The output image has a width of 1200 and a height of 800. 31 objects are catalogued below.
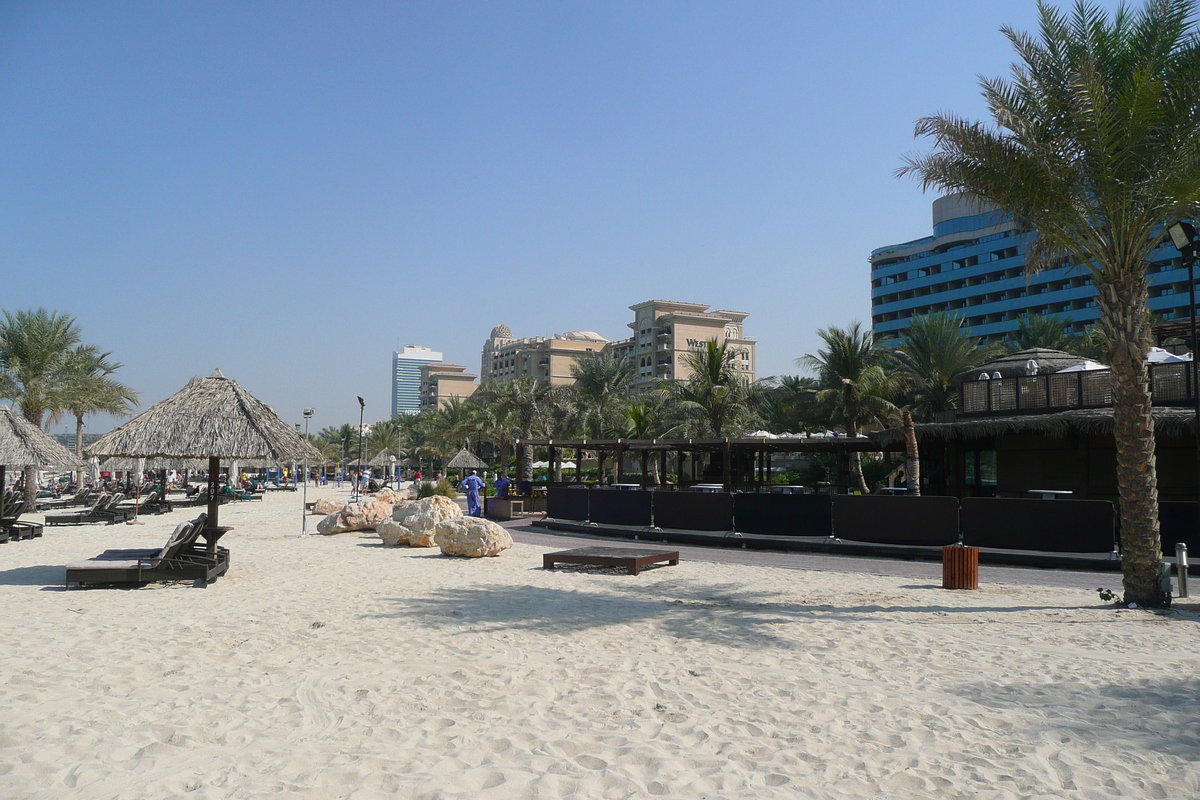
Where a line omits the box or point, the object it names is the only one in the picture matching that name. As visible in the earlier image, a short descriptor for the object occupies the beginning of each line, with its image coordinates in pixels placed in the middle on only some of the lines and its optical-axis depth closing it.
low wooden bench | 12.37
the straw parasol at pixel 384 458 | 47.50
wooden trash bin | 10.95
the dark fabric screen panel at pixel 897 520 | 14.55
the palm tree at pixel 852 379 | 32.22
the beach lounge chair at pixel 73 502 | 29.17
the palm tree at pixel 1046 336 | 41.44
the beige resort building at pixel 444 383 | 162.50
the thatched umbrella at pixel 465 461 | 32.56
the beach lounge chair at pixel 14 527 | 17.47
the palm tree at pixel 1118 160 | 9.41
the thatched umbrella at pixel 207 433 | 12.57
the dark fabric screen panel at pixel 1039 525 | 13.23
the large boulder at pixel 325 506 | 25.58
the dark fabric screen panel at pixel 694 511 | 17.20
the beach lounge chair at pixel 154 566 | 10.58
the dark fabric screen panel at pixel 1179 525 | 12.65
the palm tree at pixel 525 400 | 45.38
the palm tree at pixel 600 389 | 49.09
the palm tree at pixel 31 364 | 33.28
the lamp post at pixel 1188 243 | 10.50
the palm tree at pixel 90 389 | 35.20
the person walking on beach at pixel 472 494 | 21.61
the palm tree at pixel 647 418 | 38.93
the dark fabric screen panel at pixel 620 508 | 18.78
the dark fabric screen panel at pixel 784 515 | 16.05
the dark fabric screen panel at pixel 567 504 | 20.61
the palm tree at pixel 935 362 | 37.34
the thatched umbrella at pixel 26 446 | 17.67
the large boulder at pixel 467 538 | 14.36
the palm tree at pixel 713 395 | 35.09
